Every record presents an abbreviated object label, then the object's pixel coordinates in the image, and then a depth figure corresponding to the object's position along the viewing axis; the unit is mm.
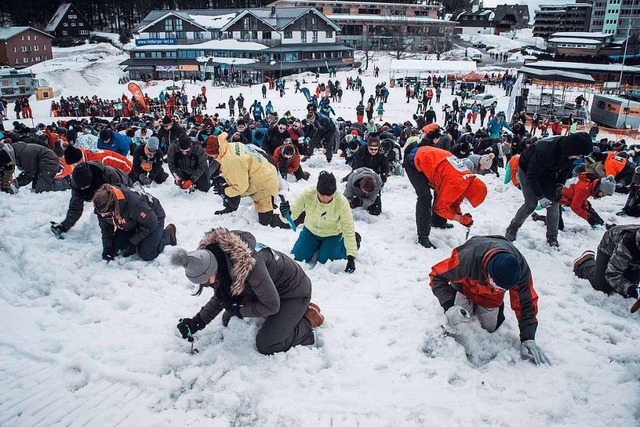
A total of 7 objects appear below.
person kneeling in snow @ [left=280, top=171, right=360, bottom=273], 4406
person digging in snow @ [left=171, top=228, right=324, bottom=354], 2691
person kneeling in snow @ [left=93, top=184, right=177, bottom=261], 4203
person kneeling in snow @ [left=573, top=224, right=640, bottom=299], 3934
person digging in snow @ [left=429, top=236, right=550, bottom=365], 3025
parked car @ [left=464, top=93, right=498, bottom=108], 23605
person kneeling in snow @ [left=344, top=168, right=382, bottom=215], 5941
